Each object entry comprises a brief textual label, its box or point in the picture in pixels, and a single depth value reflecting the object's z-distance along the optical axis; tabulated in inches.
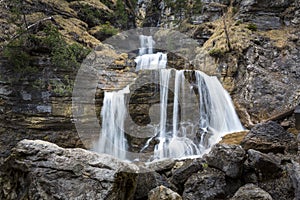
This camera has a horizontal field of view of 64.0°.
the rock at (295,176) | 174.0
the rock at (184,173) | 221.1
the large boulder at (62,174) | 136.4
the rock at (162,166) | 268.8
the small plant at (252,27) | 558.8
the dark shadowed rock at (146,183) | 184.2
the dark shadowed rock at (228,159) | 208.9
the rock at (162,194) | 152.1
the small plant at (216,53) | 518.3
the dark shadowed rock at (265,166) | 206.4
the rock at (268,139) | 267.0
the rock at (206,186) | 195.9
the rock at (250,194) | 155.9
